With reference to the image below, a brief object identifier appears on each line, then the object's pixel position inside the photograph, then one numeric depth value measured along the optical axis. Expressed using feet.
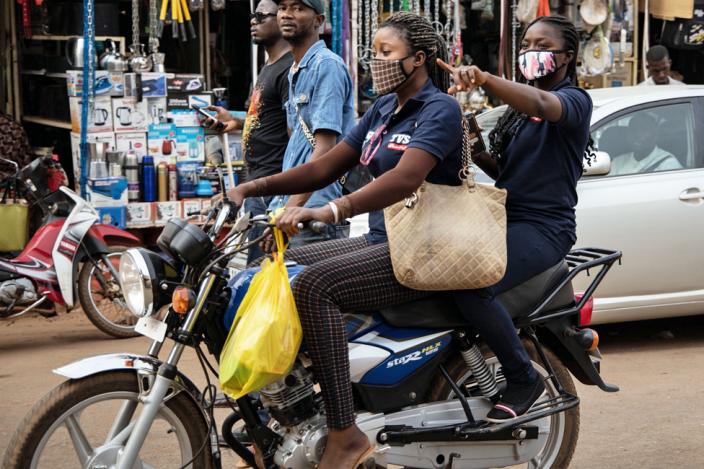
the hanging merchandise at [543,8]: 25.49
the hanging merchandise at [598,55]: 25.99
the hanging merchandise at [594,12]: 25.91
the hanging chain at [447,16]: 25.07
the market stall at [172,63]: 21.21
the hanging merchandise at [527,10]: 25.41
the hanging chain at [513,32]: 25.99
